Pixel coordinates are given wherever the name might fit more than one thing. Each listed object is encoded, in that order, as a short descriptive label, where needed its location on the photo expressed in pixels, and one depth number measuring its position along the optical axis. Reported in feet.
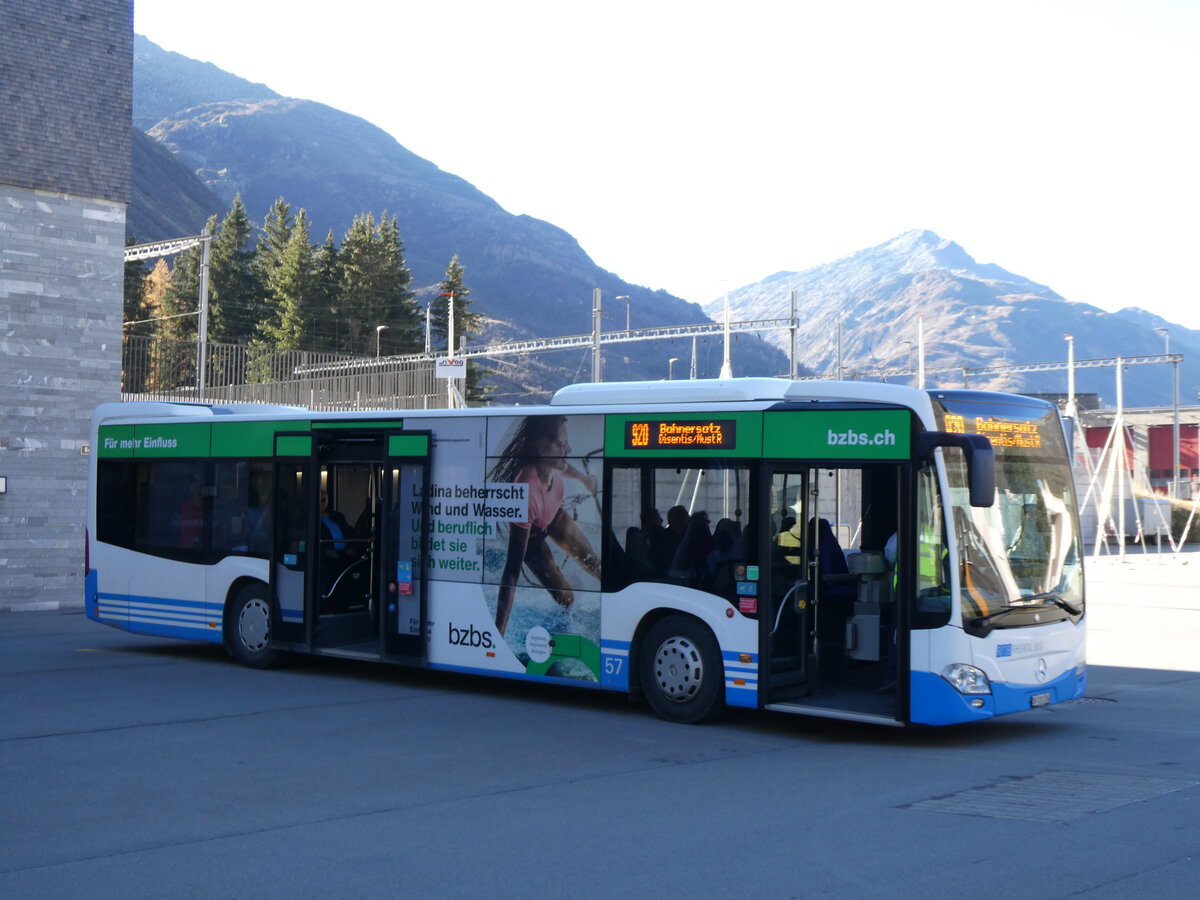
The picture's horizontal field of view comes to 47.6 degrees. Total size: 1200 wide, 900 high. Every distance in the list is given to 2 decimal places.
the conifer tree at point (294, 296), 288.71
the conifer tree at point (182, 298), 270.87
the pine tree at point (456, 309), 272.31
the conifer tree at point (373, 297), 288.30
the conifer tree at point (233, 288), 302.66
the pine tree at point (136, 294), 266.57
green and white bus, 34.96
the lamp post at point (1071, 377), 130.86
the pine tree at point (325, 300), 289.53
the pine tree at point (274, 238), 331.36
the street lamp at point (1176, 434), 217.15
